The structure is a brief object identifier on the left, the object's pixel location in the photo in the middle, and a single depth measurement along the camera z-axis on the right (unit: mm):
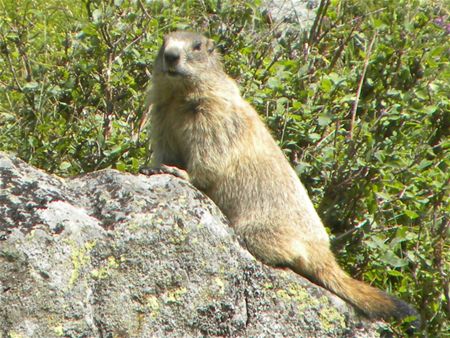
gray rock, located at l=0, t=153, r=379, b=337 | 7066
